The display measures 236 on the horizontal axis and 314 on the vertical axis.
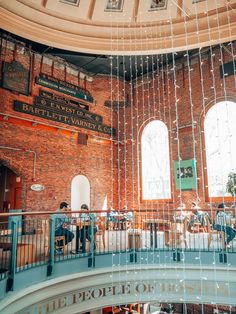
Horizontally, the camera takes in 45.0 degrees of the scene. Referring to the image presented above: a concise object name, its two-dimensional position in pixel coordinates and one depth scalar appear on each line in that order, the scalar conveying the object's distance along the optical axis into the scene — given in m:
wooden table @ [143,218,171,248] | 6.56
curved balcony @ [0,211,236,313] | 4.89
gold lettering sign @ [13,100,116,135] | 9.58
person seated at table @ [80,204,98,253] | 5.74
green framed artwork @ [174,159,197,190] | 10.35
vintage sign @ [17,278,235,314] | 5.33
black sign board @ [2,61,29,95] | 9.13
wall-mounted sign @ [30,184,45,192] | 9.51
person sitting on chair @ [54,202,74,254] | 6.05
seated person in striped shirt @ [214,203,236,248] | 6.29
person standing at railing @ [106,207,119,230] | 8.42
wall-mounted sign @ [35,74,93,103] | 10.23
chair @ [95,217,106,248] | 7.04
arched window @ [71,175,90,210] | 10.79
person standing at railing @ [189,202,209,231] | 8.29
